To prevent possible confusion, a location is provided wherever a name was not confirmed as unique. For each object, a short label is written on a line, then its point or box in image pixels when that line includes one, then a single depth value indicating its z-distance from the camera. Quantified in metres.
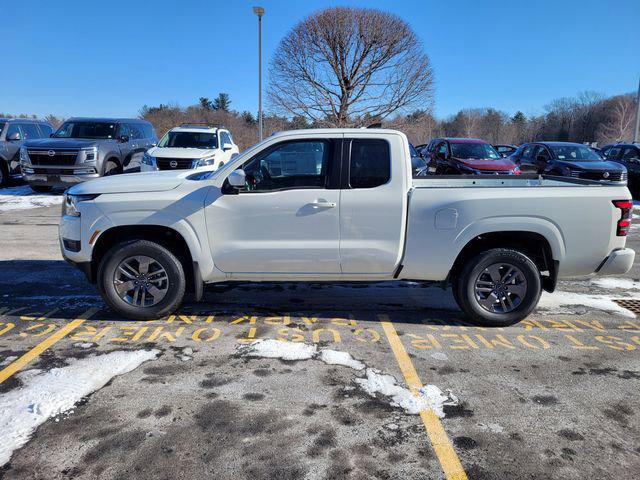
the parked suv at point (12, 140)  14.36
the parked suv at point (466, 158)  14.20
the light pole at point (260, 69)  22.05
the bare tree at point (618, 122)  67.56
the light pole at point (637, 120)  21.92
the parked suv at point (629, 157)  15.55
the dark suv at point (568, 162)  13.92
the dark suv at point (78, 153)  12.64
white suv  12.61
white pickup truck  4.48
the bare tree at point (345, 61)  30.88
